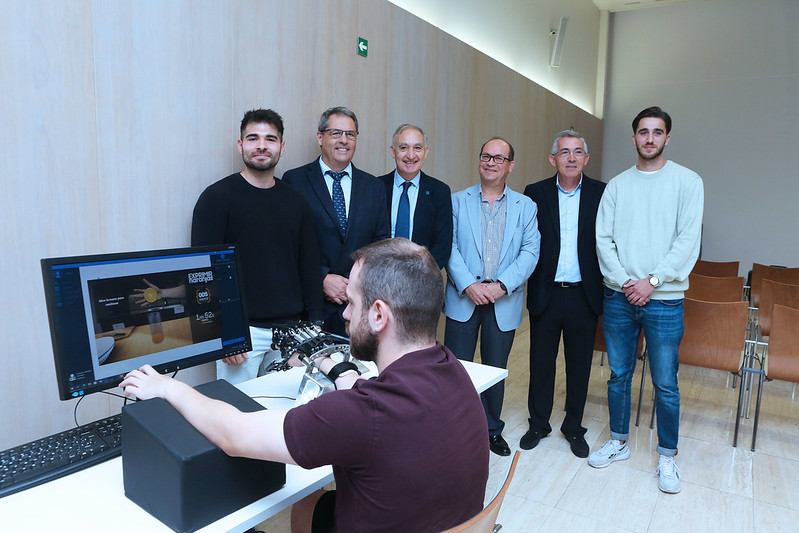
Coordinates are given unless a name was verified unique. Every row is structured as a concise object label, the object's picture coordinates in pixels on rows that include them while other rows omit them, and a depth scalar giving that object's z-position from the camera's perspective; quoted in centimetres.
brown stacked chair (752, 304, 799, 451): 310
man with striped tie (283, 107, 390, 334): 281
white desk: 114
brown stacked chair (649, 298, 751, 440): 320
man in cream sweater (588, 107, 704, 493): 280
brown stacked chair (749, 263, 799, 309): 500
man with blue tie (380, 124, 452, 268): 308
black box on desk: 111
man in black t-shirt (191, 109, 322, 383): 239
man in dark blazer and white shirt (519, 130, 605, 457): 310
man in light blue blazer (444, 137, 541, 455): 306
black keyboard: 127
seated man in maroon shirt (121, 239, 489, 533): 108
